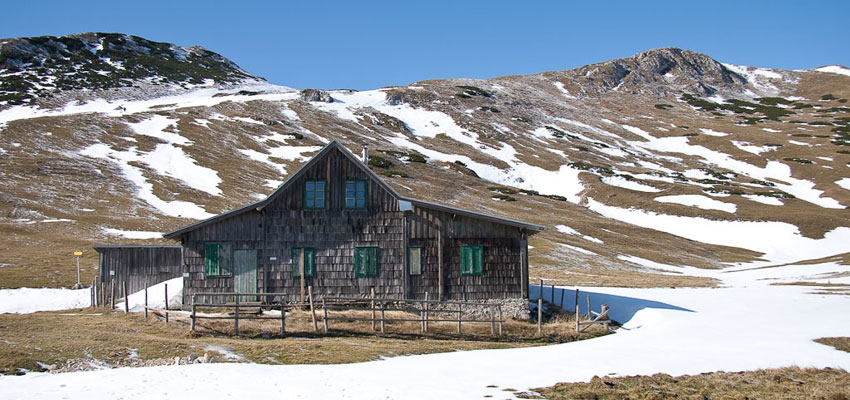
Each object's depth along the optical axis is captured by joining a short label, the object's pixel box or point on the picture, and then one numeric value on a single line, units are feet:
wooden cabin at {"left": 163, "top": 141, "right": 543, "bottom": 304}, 97.19
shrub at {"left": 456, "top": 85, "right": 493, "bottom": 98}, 585.34
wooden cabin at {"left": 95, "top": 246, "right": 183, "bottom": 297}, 116.57
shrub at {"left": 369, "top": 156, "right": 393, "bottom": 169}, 331.80
